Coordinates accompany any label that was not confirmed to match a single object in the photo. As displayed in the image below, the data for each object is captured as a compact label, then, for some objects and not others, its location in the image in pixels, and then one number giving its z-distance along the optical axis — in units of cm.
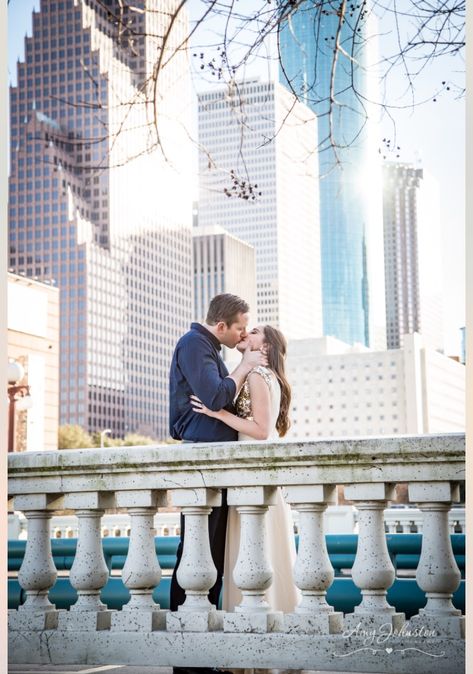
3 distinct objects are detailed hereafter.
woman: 379
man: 374
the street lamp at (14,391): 1155
